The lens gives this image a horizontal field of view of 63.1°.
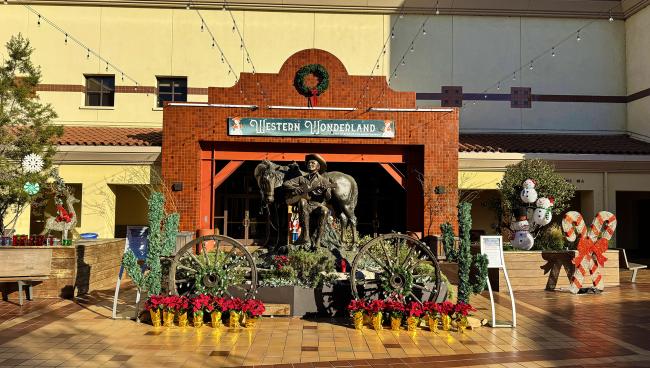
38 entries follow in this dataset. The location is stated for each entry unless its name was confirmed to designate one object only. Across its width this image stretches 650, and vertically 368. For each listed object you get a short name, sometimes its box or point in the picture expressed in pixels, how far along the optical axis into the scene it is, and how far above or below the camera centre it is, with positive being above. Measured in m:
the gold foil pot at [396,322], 8.20 -1.70
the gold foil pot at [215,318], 8.25 -1.66
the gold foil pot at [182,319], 8.29 -1.68
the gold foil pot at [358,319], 8.23 -1.66
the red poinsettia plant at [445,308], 8.26 -1.49
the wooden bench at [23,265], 9.88 -1.04
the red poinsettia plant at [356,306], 8.31 -1.47
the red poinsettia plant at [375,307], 8.20 -1.47
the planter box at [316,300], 9.16 -1.51
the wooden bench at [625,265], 13.48 -1.28
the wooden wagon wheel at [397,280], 8.49 -1.11
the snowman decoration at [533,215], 13.95 -0.03
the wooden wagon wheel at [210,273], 8.58 -1.04
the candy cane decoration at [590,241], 12.24 -0.62
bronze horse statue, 10.30 +0.49
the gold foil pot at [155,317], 8.32 -1.67
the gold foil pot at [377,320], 8.19 -1.66
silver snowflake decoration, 11.98 +1.07
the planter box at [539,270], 12.51 -1.32
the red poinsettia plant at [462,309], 8.30 -1.51
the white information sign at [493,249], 8.80 -0.60
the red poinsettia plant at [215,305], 8.34 -1.47
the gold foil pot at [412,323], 8.16 -1.69
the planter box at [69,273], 10.41 -1.30
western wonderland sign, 15.71 +2.52
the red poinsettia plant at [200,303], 8.26 -1.44
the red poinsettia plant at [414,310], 8.20 -1.50
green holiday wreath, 15.98 +4.06
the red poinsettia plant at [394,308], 8.20 -1.49
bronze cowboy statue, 10.30 +0.32
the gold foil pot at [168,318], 8.34 -1.68
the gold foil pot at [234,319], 8.30 -1.68
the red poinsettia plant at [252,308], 8.31 -1.52
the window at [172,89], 20.16 +4.67
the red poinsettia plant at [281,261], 9.73 -0.91
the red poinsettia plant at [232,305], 8.33 -1.47
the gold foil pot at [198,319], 8.25 -1.68
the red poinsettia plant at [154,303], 8.37 -1.46
